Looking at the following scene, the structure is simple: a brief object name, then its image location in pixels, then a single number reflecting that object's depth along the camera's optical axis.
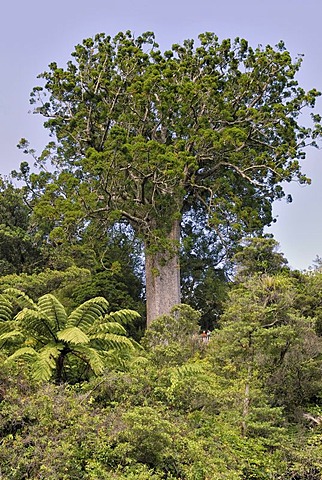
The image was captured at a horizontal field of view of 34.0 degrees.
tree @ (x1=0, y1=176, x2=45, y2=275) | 20.95
